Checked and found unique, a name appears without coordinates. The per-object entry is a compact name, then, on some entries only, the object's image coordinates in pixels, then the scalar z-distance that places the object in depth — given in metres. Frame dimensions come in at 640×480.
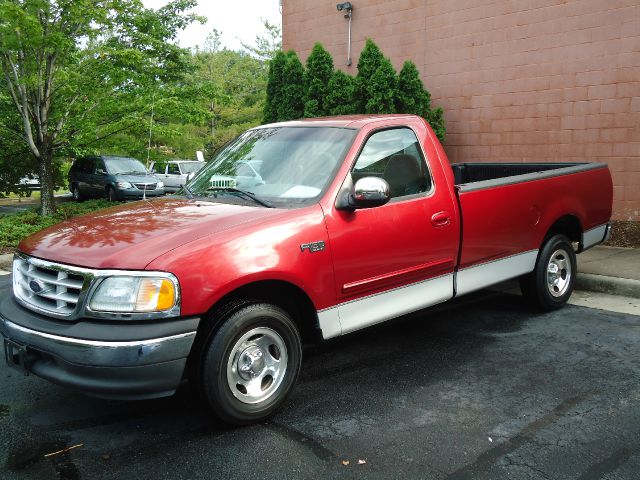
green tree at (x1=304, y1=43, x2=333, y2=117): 11.25
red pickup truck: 3.08
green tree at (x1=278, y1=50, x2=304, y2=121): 11.73
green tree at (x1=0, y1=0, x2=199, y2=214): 10.76
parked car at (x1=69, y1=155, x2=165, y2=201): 19.69
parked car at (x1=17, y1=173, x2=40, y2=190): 17.06
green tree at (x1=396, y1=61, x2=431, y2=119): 10.56
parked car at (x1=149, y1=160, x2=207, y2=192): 23.33
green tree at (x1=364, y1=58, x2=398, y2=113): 10.52
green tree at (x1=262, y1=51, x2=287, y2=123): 12.12
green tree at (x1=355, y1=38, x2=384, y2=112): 10.67
